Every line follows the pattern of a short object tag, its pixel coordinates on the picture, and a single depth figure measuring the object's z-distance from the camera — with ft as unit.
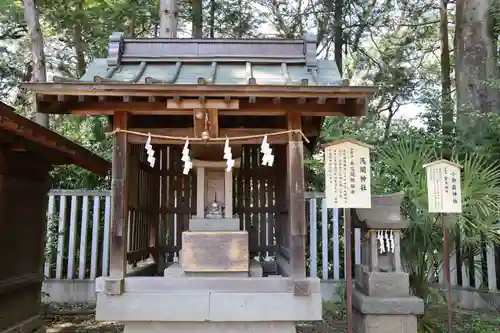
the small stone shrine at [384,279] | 15.55
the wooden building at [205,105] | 12.67
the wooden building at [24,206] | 14.08
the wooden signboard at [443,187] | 15.06
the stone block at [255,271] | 14.97
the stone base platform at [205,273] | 14.52
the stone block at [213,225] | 15.61
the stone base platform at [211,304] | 13.43
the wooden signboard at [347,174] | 13.65
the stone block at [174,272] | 14.43
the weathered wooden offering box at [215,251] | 14.51
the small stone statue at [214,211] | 16.16
